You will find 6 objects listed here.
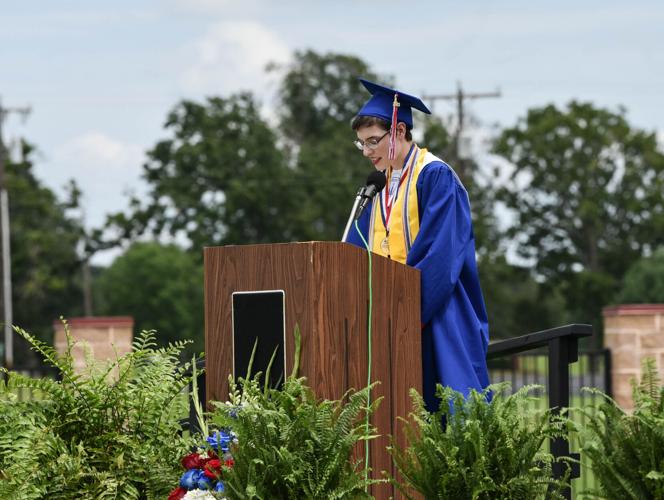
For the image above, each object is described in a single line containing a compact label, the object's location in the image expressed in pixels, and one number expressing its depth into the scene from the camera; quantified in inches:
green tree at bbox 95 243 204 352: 4682.6
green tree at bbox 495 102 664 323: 4239.7
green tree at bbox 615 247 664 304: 4079.7
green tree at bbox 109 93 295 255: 3826.3
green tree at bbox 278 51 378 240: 3929.6
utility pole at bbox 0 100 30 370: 3110.2
